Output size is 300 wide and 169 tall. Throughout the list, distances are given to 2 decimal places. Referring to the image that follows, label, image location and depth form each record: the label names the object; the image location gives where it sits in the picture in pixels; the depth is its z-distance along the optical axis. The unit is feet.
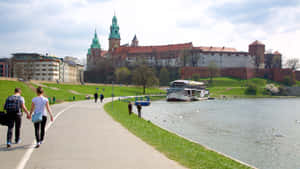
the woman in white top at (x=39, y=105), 31.50
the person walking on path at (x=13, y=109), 31.09
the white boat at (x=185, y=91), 229.66
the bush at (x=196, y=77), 377.34
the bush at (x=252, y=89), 314.35
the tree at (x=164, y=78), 375.45
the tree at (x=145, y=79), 256.11
